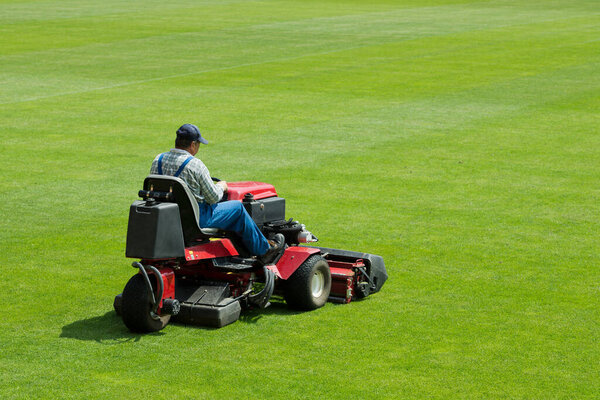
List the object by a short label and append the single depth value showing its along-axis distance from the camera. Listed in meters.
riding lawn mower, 17.75
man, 18.58
